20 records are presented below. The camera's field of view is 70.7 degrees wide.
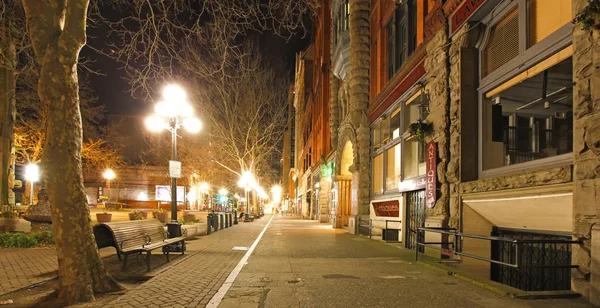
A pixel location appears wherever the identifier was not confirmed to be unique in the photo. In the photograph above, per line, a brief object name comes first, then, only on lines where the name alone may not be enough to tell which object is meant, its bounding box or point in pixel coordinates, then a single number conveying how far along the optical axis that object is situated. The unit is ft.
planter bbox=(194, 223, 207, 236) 59.65
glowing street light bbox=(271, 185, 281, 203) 277.37
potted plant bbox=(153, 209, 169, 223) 83.87
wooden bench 27.07
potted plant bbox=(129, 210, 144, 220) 71.82
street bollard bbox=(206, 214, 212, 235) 63.87
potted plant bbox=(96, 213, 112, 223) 74.18
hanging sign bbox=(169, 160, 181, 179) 42.80
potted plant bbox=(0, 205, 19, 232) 48.82
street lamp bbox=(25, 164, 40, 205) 94.84
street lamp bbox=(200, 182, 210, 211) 184.09
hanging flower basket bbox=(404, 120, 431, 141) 38.29
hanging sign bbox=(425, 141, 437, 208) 36.19
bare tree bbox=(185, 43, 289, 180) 103.40
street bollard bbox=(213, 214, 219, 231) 68.39
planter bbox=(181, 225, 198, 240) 54.13
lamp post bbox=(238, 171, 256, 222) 107.90
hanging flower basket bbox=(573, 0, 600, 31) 18.13
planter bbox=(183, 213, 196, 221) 77.00
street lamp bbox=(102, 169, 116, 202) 131.83
